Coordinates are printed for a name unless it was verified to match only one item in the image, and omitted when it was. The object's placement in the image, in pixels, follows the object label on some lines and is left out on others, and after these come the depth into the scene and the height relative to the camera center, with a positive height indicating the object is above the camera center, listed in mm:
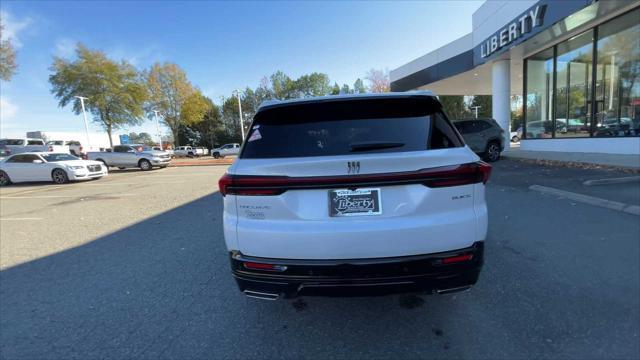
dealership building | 11250 +2027
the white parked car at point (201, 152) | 55600 -1254
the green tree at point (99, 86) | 38250 +7650
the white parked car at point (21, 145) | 30191 +1441
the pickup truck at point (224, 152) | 46194 -1302
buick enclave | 2221 -568
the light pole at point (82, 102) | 35719 +5581
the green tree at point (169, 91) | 48500 +8203
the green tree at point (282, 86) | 74500 +11376
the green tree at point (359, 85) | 68388 +10112
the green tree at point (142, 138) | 91250 +3223
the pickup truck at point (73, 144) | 39016 +1344
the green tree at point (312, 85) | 78875 +11883
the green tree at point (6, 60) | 26141 +7742
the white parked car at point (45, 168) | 15281 -512
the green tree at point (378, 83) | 56219 +7901
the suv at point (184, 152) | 53356 -1052
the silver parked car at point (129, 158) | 21828 -519
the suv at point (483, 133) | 13594 -500
